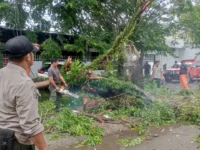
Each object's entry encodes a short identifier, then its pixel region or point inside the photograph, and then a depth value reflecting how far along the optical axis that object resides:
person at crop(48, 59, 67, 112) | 7.57
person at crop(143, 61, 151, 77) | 16.38
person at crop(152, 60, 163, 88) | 13.03
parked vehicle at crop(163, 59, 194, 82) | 19.89
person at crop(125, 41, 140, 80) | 9.58
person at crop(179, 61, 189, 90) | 13.18
